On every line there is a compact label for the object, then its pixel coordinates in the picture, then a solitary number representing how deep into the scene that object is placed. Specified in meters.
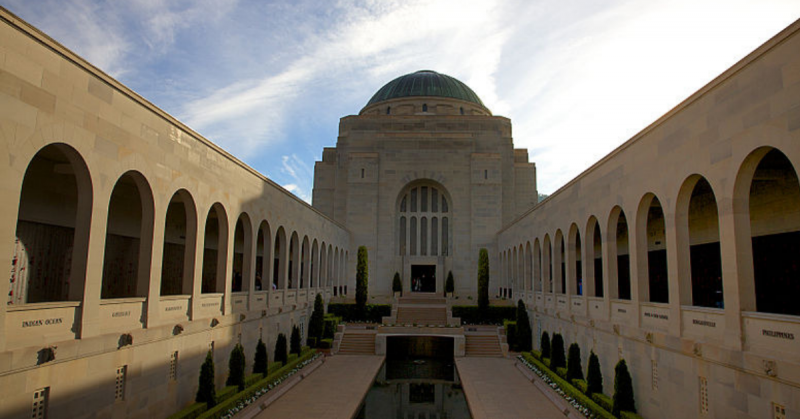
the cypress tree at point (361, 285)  32.38
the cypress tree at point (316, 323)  27.25
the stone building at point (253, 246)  8.77
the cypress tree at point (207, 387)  14.25
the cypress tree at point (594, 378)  15.91
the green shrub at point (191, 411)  12.83
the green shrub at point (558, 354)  20.27
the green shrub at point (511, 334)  27.76
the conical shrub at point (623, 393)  13.82
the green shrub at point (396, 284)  39.92
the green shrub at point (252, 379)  17.37
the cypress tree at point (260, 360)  18.78
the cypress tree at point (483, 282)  31.89
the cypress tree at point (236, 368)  16.47
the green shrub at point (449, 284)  39.75
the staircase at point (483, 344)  27.11
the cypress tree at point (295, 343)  23.81
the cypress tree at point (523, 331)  26.27
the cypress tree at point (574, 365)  18.11
